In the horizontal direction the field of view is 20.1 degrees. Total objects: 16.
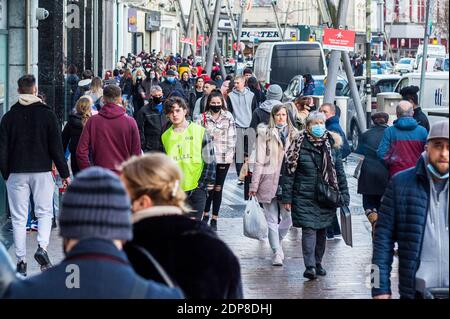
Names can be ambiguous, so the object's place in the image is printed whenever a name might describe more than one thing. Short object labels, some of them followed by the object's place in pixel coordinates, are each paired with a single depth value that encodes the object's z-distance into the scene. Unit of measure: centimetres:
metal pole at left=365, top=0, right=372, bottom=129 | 2816
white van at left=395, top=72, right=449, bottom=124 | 2366
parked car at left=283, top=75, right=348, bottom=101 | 3111
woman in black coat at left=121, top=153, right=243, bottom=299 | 478
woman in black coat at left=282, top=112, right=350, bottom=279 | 1116
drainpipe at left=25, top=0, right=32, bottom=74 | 1525
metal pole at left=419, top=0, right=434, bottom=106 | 2359
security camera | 1599
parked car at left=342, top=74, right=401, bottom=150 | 2820
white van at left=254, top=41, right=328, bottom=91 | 3700
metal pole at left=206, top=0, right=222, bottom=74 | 3478
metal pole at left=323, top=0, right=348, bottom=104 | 1838
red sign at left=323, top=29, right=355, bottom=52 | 1773
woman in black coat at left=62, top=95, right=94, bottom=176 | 1348
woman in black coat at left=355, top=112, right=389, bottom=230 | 1204
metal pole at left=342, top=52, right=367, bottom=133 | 2048
